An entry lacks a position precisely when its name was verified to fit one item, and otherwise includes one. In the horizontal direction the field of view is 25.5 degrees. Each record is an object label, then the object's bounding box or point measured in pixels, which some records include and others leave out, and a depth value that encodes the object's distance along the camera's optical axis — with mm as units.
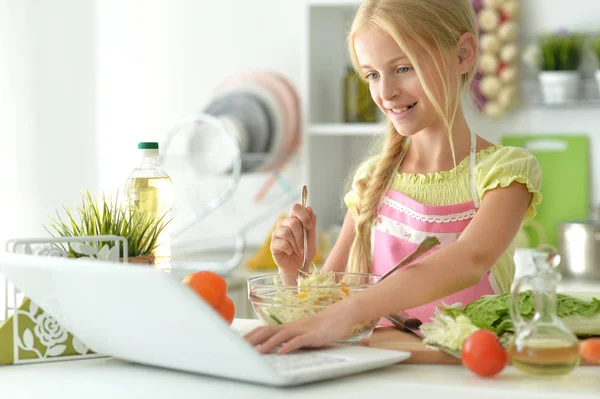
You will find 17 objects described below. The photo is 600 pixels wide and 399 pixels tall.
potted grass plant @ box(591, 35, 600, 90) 4065
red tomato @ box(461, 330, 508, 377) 1786
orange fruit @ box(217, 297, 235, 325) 2029
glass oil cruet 1752
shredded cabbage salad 1976
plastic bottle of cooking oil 2116
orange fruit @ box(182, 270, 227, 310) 1966
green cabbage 1910
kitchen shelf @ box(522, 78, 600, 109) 4157
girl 2036
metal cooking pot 3874
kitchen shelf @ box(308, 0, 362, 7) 4329
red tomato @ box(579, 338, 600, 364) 1854
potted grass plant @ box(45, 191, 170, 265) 2026
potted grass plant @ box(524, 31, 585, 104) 4133
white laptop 1687
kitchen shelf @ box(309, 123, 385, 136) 4346
